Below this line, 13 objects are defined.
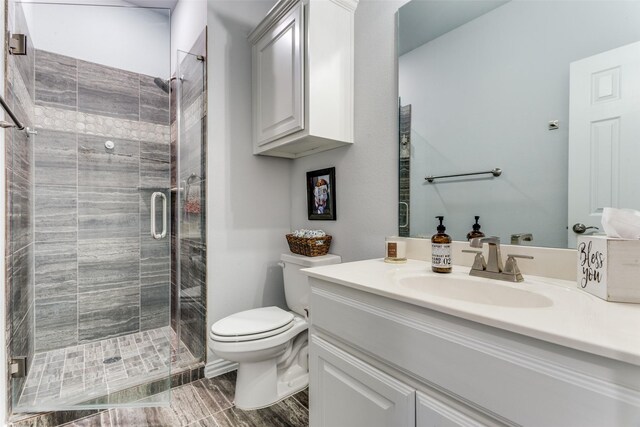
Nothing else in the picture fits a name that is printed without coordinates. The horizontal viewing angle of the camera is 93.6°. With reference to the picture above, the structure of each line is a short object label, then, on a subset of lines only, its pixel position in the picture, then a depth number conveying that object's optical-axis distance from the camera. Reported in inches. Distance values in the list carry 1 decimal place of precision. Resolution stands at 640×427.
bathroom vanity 20.4
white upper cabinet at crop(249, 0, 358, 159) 62.5
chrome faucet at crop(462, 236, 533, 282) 38.9
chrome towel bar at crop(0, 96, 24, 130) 46.0
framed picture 74.4
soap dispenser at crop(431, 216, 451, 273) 43.7
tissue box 27.7
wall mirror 35.7
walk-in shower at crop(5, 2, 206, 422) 65.3
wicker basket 71.2
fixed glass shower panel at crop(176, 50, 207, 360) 77.1
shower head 78.2
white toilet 60.2
